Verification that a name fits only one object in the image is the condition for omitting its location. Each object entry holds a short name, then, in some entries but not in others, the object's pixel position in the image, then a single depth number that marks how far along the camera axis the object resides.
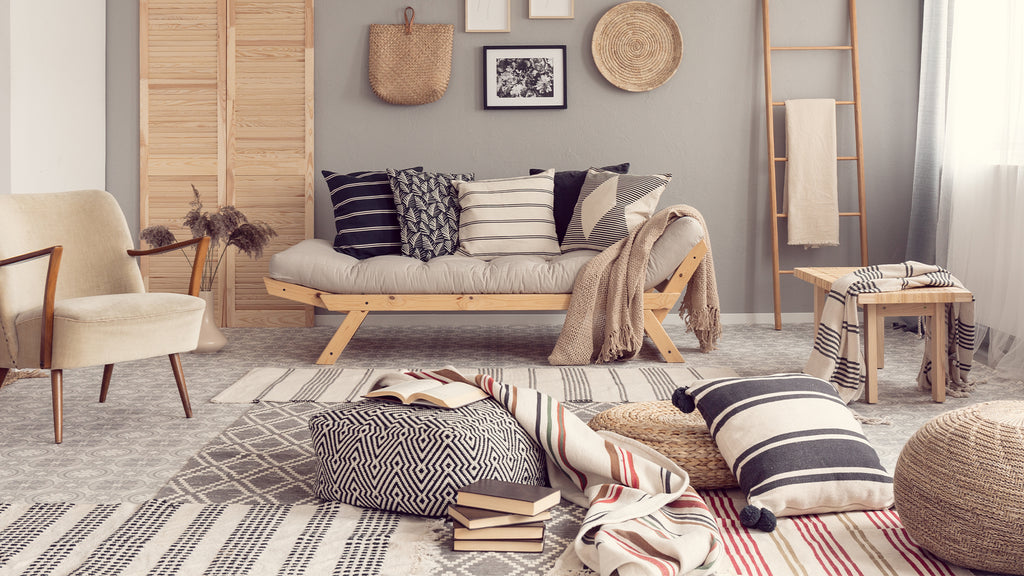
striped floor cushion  2.09
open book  2.28
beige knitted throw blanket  4.02
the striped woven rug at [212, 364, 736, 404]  3.38
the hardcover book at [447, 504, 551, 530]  1.93
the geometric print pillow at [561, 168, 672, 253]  4.32
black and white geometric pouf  2.12
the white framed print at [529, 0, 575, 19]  5.04
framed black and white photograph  5.06
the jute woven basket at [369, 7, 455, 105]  4.98
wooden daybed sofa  4.08
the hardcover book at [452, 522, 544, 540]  1.94
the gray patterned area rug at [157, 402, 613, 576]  1.89
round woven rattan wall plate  5.03
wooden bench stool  3.22
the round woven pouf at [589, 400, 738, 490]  2.30
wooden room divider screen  5.06
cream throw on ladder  4.99
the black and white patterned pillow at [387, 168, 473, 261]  4.39
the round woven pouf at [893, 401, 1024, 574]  1.72
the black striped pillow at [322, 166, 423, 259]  4.43
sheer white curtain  3.85
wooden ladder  4.96
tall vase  4.34
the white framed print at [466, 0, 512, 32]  5.06
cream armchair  2.84
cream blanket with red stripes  1.81
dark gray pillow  4.63
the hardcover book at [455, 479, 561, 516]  1.94
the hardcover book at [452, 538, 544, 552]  1.93
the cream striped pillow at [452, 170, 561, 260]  4.47
